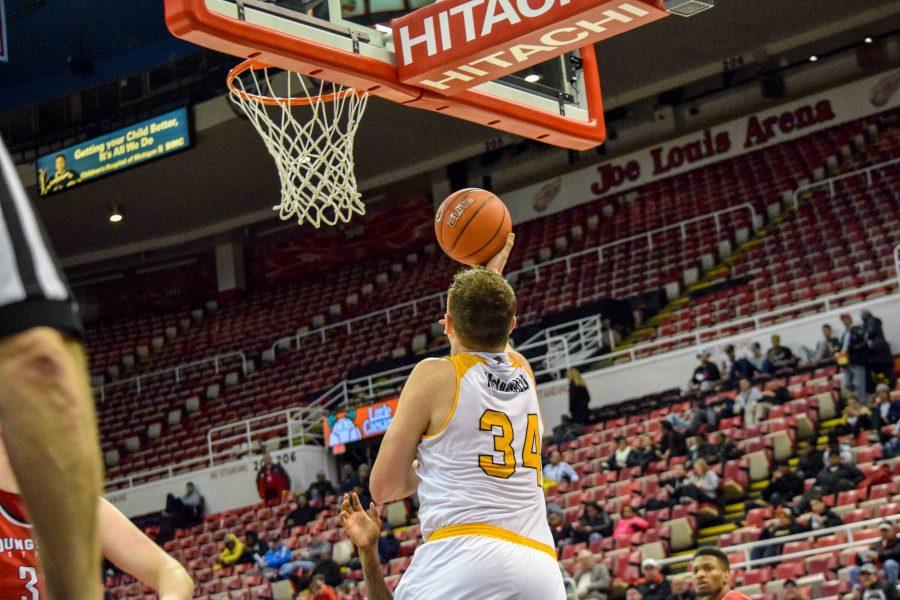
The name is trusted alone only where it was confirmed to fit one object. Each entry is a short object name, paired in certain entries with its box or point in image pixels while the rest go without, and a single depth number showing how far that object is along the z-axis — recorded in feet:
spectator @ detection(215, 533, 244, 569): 57.26
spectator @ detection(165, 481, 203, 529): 67.26
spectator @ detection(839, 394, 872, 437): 43.21
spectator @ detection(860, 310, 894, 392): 47.09
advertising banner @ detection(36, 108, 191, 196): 74.13
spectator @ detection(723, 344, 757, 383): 51.39
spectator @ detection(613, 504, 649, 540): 42.57
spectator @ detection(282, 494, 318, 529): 57.77
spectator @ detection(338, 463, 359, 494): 57.36
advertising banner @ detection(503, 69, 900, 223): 74.84
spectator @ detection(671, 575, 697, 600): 35.12
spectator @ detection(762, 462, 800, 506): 42.19
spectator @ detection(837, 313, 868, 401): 46.91
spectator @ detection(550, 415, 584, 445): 54.44
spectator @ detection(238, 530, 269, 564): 56.16
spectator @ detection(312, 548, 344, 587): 47.01
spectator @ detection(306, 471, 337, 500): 59.88
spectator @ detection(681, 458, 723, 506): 43.47
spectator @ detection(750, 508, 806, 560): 38.37
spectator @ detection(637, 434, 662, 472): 47.37
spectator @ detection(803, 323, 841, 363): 51.06
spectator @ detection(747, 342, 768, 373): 51.52
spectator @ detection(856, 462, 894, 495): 39.78
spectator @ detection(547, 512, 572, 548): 44.19
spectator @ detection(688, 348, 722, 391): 52.42
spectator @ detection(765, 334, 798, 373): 51.60
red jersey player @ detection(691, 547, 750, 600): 18.38
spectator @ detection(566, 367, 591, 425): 57.67
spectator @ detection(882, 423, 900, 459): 40.65
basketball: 13.84
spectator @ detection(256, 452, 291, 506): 64.64
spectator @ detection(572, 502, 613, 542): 43.57
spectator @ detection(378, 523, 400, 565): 49.26
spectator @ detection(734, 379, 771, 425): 47.14
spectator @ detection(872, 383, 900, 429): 42.63
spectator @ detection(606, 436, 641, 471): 48.01
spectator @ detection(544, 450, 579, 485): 49.29
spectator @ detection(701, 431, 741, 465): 45.06
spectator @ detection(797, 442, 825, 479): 42.73
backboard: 20.18
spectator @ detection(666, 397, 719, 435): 47.88
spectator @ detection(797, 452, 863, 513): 40.09
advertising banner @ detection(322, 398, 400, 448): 62.85
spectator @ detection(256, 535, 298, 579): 52.82
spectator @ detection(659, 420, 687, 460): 46.93
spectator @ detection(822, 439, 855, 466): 41.37
